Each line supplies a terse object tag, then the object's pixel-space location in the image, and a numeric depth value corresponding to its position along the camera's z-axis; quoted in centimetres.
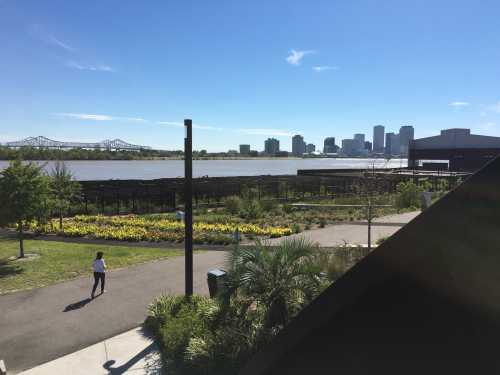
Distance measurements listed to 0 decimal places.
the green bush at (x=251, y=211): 2378
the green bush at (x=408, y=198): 2784
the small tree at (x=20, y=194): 1352
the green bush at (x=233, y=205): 2560
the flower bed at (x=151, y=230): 1768
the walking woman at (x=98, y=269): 1034
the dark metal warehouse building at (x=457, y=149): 6525
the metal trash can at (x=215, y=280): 904
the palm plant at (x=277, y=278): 654
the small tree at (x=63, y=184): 2164
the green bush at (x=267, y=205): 2661
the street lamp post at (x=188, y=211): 848
